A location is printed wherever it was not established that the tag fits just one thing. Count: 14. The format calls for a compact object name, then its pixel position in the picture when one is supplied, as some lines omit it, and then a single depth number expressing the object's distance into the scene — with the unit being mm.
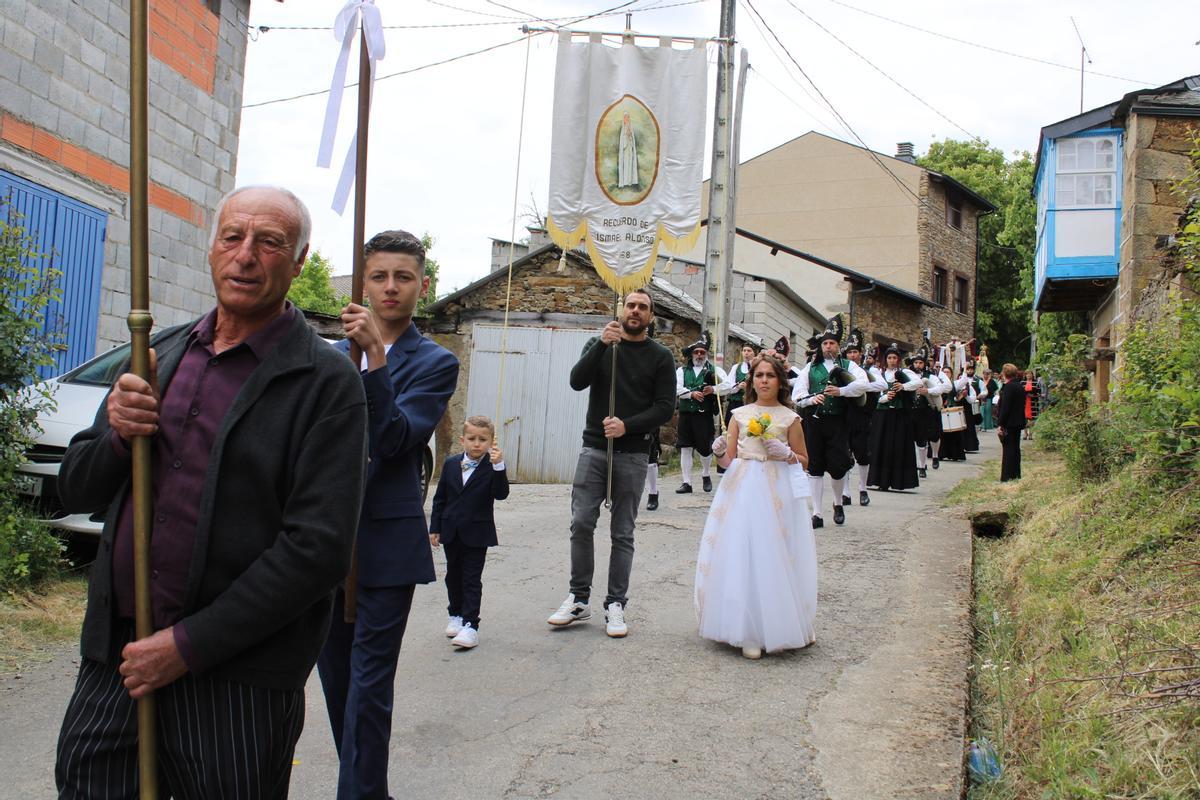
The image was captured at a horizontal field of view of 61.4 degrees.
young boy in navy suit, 5789
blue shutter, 8742
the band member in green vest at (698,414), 13523
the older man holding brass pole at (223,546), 2090
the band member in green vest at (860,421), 11828
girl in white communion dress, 5789
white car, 6586
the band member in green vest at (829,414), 11000
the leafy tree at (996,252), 42781
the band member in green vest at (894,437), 14492
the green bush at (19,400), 5918
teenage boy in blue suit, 3295
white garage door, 18500
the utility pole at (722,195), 15500
